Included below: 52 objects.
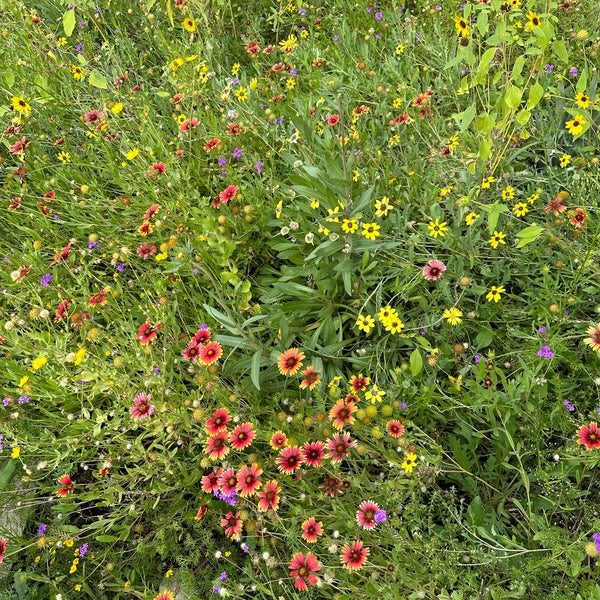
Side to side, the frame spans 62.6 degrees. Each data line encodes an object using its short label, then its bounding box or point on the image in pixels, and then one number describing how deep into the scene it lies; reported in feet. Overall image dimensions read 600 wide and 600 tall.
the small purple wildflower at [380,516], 5.15
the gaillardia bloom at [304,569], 4.90
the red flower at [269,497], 5.30
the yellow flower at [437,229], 6.80
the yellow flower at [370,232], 6.75
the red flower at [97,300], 7.24
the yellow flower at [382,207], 6.98
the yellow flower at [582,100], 7.01
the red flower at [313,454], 5.45
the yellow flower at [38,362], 6.71
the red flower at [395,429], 5.47
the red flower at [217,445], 5.57
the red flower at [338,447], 5.27
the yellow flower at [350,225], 6.65
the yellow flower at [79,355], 6.31
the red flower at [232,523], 5.52
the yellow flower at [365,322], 6.60
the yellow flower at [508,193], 7.13
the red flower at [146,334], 6.40
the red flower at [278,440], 5.64
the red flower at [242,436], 5.57
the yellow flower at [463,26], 7.05
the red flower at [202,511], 5.90
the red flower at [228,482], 5.43
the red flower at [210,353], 5.98
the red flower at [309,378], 5.89
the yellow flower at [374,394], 5.84
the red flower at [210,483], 5.78
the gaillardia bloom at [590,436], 4.75
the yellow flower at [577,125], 6.83
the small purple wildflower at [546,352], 5.60
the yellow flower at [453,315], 6.38
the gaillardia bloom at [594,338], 5.04
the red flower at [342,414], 5.39
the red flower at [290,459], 5.47
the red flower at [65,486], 6.51
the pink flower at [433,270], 6.56
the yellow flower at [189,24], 9.82
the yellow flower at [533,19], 6.42
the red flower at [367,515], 5.19
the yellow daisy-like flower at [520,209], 6.81
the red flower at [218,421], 5.69
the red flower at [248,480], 5.28
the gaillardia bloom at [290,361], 5.99
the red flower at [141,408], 6.08
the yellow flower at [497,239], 6.73
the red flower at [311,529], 5.13
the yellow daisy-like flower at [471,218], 6.77
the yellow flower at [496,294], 6.49
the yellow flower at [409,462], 5.35
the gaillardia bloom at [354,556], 4.91
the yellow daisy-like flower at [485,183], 6.98
